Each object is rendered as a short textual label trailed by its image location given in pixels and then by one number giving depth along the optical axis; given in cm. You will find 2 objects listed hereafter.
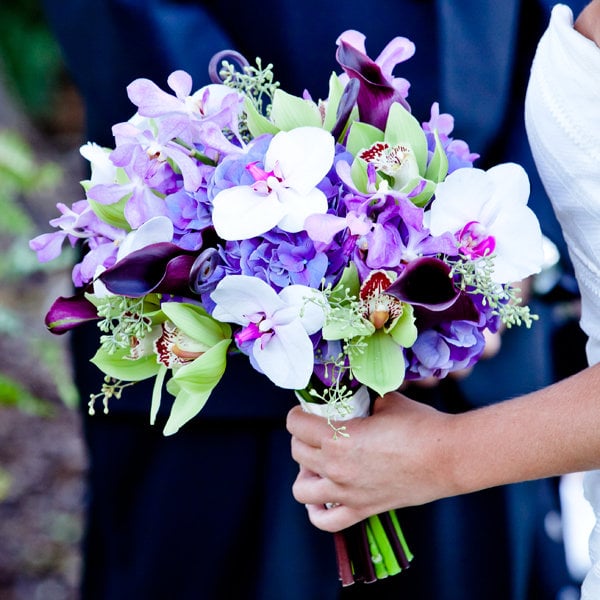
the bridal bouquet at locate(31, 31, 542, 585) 149
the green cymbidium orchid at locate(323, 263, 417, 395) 149
